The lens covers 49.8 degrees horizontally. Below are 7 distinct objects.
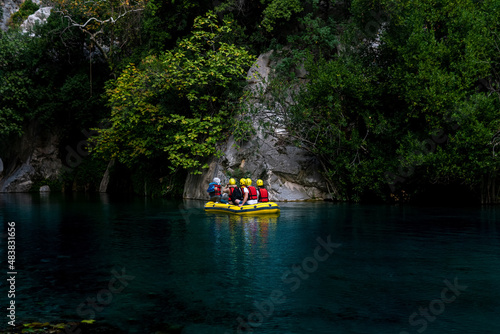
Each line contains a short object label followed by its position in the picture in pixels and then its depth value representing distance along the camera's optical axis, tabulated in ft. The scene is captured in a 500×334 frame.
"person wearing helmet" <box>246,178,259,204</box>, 69.92
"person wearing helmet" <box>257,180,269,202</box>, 69.97
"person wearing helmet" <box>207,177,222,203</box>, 78.38
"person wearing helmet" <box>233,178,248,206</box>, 69.51
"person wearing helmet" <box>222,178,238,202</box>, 71.89
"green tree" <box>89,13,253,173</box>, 94.58
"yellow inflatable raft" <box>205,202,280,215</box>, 67.46
